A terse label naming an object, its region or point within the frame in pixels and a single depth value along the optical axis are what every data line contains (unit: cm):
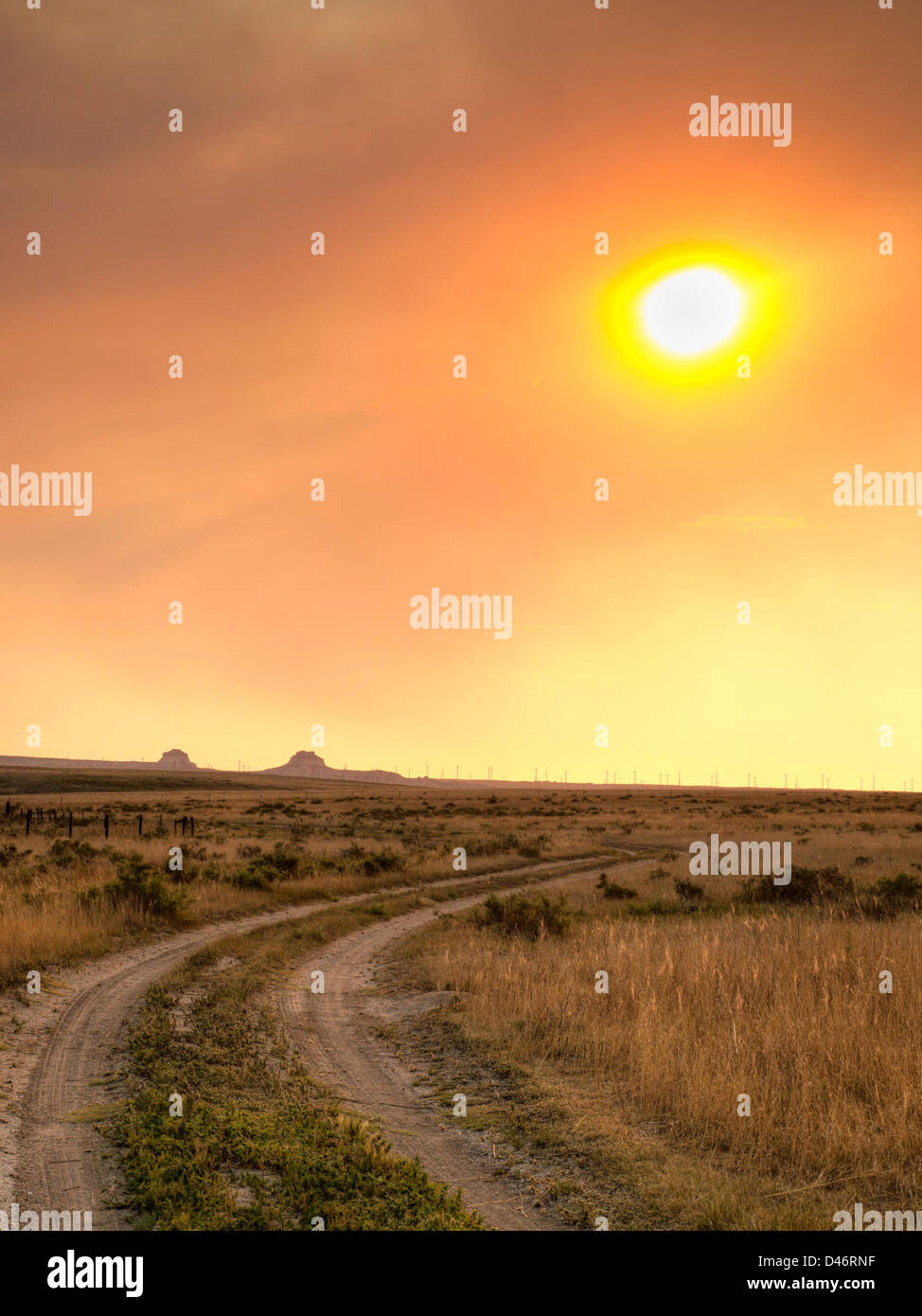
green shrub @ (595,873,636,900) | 2839
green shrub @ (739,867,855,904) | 2545
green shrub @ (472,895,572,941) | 2053
